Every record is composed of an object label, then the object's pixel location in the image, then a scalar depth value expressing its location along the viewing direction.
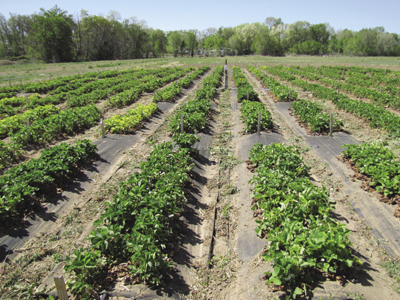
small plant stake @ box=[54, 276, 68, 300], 3.20
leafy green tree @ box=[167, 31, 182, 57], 107.00
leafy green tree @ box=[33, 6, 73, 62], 64.44
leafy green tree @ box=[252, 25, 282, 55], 99.69
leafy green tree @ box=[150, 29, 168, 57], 104.05
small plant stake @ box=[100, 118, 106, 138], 11.08
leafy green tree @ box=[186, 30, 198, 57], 110.68
